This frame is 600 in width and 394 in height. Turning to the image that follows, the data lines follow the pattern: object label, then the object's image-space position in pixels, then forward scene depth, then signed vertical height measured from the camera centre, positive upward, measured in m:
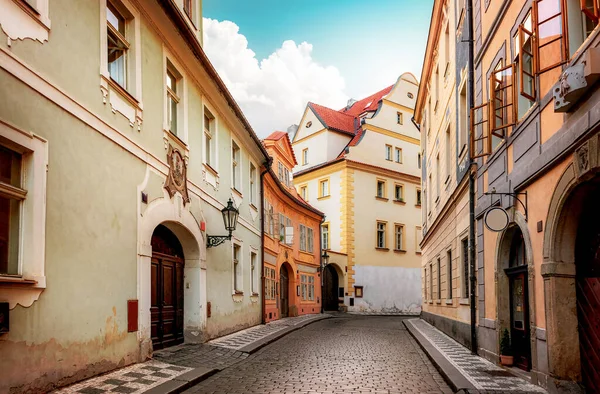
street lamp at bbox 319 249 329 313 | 34.03 -0.09
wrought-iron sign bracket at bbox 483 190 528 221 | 9.19 +1.00
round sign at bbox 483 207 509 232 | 9.70 +0.65
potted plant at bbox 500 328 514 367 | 10.16 -1.66
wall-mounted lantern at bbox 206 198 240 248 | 14.53 +0.98
